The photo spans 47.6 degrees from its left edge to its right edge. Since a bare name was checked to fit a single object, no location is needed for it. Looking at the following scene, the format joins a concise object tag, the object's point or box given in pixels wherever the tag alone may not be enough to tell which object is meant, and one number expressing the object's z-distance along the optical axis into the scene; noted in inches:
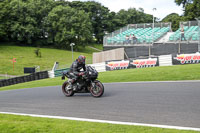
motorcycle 352.2
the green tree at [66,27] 2780.5
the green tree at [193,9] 1814.7
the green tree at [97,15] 3773.6
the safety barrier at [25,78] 1066.1
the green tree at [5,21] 2487.7
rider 361.1
